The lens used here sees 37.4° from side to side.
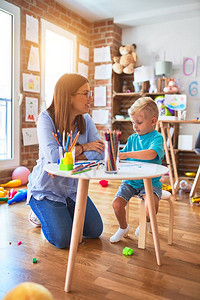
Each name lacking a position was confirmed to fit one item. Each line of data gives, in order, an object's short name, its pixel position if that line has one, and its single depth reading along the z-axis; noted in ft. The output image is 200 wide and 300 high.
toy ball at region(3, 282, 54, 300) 2.44
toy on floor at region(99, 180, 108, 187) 11.14
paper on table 4.36
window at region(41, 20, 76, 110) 12.98
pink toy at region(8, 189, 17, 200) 8.97
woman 5.33
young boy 5.47
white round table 3.84
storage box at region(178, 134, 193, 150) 13.78
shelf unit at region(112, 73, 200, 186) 14.74
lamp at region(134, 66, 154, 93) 14.88
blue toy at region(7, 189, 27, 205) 8.48
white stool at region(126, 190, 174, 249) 5.39
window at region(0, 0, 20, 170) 11.24
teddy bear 15.19
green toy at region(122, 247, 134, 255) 5.18
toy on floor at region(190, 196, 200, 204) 9.05
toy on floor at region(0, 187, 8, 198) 9.00
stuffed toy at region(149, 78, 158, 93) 14.47
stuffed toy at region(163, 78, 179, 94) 13.83
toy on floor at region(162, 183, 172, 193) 10.35
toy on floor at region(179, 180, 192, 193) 10.64
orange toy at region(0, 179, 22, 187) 10.68
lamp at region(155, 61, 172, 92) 14.12
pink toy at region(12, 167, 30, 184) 11.19
